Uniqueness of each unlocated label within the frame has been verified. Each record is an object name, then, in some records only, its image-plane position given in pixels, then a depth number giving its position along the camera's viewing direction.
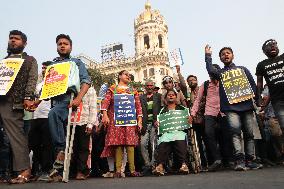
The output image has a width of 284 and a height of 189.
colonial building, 33.16
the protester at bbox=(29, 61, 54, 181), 2.84
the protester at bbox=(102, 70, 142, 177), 2.85
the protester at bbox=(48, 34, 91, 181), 2.36
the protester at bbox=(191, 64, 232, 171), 3.11
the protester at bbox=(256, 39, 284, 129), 2.96
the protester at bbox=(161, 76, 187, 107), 3.43
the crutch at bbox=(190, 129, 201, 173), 2.92
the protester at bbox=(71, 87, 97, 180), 2.61
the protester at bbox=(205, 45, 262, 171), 2.80
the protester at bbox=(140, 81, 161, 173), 3.40
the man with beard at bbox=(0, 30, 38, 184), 2.32
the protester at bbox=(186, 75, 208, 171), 3.36
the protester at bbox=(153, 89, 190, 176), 2.85
